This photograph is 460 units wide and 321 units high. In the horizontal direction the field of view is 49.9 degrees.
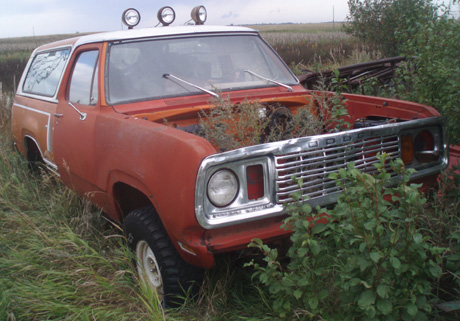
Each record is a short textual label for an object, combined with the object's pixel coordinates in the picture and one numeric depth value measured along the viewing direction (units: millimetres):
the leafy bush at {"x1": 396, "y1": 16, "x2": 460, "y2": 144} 3465
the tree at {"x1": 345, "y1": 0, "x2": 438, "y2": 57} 9781
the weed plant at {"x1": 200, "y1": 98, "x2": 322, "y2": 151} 2957
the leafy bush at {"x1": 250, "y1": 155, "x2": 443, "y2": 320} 2100
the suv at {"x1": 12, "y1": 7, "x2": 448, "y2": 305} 2514
